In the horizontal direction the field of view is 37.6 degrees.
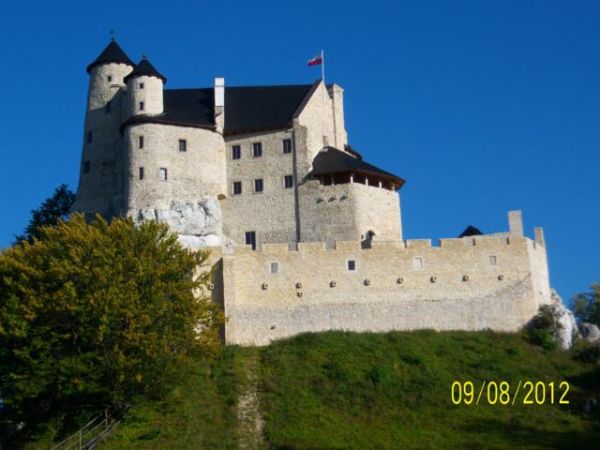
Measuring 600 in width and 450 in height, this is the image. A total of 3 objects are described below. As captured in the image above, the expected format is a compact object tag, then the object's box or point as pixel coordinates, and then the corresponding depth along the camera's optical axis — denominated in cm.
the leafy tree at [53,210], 6097
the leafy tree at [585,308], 6769
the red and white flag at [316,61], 6314
